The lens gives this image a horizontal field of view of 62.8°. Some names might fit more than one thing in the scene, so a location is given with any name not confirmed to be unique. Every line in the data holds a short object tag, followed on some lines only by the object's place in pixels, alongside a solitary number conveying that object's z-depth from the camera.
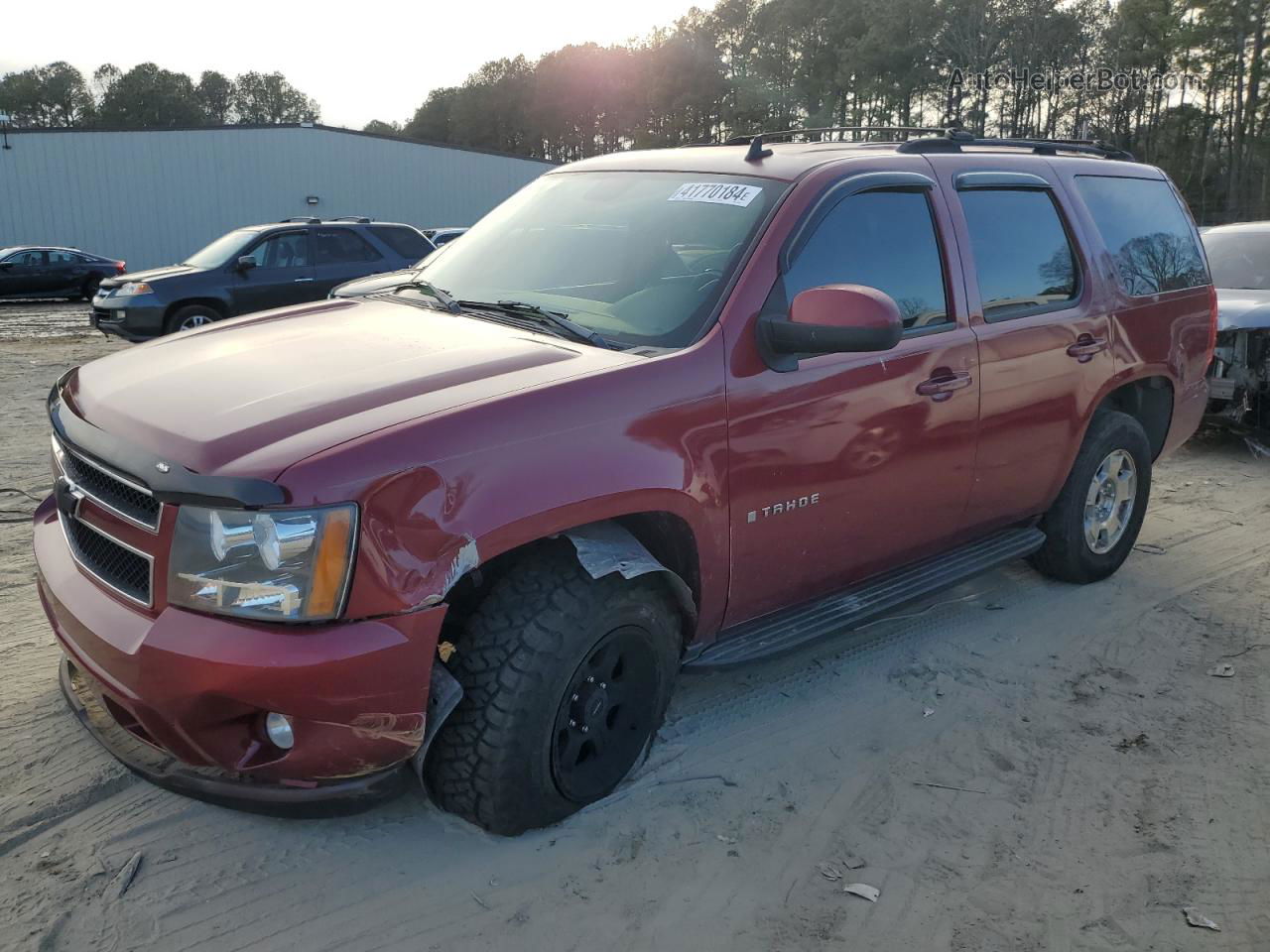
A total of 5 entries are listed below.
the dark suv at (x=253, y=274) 12.73
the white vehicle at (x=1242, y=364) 7.76
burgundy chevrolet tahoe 2.45
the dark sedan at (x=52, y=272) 21.84
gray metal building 30.14
